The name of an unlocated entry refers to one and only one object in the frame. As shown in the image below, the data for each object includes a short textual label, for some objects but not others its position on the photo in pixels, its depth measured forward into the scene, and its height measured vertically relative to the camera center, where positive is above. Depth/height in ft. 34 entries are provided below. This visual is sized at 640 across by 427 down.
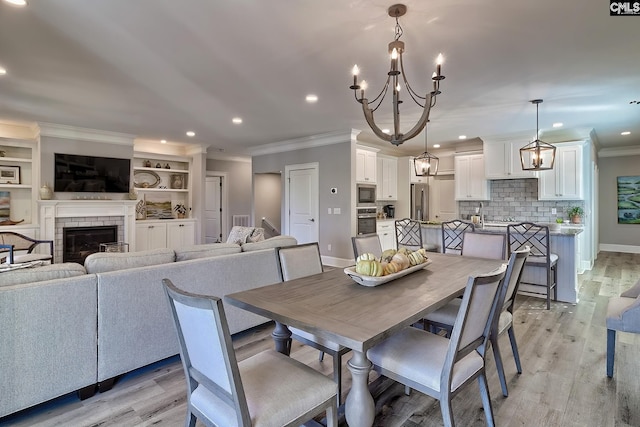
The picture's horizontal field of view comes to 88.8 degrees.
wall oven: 20.56 -0.40
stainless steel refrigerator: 25.51 +0.92
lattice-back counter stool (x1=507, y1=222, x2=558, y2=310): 12.66 -1.51
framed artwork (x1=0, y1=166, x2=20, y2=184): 17.84 +2.17
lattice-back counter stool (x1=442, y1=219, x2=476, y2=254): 14.77 -0.98
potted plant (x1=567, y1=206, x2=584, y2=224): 19.01 -0.02
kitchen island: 13.38 -2.24
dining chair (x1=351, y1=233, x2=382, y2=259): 9.39 -0.92
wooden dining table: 4.32 -1.46
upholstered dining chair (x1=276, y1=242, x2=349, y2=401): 6.07 -1.30
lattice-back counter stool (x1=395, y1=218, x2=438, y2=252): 16.14 -1.11
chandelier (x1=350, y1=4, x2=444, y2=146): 6.99 +2.68
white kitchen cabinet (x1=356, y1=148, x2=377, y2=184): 20.77 +3.17
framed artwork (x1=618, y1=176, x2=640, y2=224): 25.08 +1.10
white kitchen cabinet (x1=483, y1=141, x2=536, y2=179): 20.06 +3.35
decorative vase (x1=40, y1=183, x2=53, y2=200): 17.78 +1.19
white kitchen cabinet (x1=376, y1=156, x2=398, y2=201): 24.47 +2.70
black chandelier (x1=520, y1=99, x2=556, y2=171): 14.43 +2.82
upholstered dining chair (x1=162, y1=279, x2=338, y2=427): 3.72 -2.30
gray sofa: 6.00 -2.16
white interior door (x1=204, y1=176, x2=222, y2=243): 28.99 +0.51
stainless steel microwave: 20.65 +1.25
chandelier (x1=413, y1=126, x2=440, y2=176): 16.33 +2.51
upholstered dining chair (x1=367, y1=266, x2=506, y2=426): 4.72 -2.29
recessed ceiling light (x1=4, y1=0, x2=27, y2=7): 6.95 +4.53
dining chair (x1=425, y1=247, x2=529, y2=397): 6.53 -2.33
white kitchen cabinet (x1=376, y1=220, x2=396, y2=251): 22.50 -1.35
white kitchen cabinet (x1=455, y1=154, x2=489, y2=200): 22.06 +2.44
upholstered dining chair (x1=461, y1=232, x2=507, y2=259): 10.14 -1.00
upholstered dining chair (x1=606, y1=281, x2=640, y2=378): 7.13 -2.36
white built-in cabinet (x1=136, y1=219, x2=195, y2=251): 22.23 -1.41
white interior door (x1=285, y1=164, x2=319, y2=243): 21.72 +0.78
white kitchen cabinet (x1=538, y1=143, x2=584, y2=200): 18.57 +2.16
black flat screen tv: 18.66 +2.41
